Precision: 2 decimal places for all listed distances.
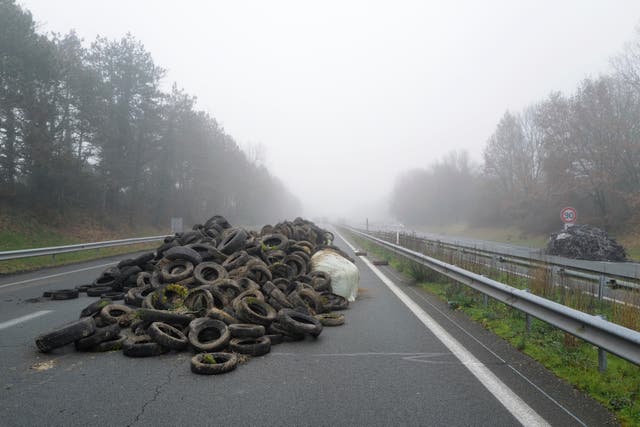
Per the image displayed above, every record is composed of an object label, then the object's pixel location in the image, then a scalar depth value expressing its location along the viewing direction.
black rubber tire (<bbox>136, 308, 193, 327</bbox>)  5.89
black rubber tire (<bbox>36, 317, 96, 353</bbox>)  5.17
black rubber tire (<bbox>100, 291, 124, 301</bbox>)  8.92
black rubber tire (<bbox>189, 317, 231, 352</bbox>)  5.17
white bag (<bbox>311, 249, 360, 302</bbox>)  8.99
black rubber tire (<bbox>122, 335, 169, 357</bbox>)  5.13
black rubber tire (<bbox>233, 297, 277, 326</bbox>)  6.14
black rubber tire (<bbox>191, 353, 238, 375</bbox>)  4.48
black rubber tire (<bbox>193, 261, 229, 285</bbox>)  8.17
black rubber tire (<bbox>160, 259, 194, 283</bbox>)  8.19
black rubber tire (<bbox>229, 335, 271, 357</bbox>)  5.16
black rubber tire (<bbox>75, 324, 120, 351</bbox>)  5.35
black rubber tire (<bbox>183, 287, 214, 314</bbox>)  6.70
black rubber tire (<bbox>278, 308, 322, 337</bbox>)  5.88
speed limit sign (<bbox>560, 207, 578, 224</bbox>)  18.28
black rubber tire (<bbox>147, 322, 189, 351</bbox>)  5.27
